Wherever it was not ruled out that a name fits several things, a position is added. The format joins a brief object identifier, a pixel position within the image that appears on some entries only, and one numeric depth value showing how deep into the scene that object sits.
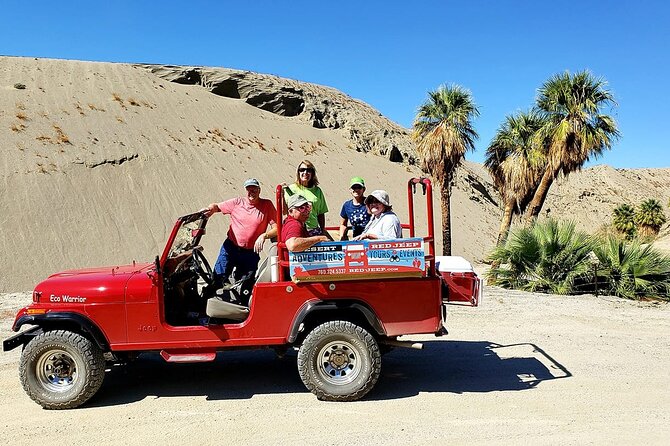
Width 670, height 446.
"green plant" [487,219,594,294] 11.50
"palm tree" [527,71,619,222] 17.36
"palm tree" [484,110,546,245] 19.11
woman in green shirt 6.40
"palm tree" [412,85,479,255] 20.55
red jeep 5.14
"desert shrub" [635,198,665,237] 32.38
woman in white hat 5.46
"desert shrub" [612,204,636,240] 32.97
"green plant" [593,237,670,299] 10.91
